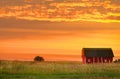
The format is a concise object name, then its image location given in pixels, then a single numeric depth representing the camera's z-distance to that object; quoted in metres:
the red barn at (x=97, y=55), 104.06
